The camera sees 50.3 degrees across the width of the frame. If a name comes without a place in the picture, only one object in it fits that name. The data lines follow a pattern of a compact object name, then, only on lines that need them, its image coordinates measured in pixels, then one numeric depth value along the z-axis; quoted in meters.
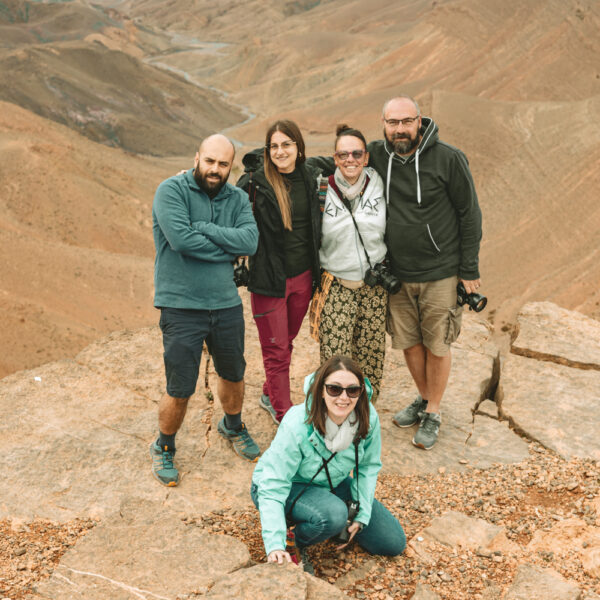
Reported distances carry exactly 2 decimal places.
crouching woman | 2.62
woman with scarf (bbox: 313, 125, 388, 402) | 3.29
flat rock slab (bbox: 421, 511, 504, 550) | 3.07
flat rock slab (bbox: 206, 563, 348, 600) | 2.39
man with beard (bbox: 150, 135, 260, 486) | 3.08
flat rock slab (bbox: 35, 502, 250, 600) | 2.50
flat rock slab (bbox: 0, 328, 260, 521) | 3.47
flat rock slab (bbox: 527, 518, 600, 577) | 2.94
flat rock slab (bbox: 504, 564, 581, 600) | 2.61
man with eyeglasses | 3.28
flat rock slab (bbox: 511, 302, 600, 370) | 5.16
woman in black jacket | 3.28
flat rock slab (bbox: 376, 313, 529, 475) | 3.91
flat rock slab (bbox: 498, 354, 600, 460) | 4.11
